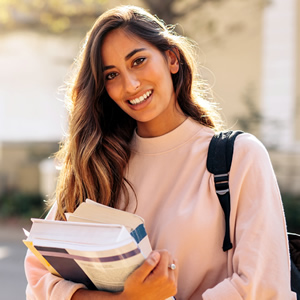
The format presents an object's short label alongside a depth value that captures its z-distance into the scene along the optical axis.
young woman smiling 1.76
